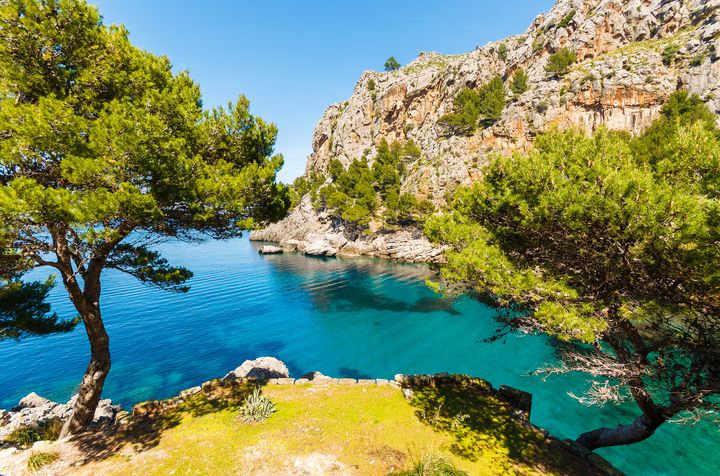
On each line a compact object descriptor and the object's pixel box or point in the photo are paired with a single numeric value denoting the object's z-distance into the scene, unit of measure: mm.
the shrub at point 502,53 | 74544
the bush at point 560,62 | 58406
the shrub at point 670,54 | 50541
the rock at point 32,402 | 15374
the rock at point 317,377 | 13352
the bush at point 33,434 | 10539
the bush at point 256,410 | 10047
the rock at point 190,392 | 12172
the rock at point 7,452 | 9212
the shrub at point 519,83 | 62031
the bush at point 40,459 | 8234
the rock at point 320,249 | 66188
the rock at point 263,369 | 16875
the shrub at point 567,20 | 64938
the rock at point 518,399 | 11126
